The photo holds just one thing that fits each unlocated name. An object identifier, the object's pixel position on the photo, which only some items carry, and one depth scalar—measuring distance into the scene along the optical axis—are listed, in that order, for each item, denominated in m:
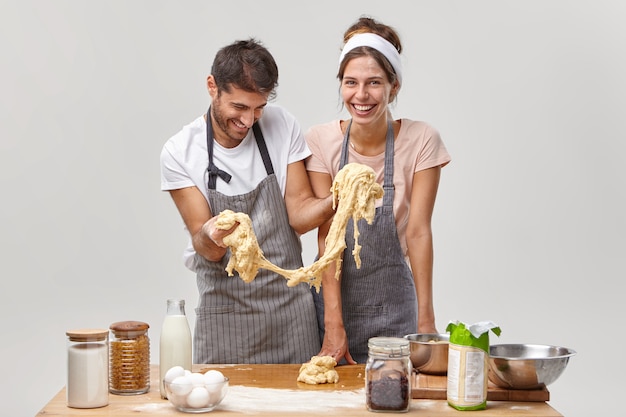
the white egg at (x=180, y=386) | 3.19
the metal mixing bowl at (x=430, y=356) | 3.52
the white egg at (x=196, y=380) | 3.23
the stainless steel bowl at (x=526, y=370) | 3.33
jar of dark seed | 3.20
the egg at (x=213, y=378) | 3.24
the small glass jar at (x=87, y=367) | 3.26
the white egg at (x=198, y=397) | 3.21
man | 4.25
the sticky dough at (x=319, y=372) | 3.65
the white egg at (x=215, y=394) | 3.23
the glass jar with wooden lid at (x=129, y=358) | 3.41
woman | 4.16
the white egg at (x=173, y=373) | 3.24
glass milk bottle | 3.41
